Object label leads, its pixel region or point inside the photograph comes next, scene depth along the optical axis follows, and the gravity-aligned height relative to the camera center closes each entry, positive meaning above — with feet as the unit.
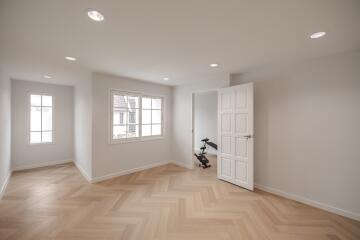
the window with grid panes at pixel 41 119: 14.97 +0.23
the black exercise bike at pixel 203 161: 15.69 -3.76
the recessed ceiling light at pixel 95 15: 4.85 +3.20
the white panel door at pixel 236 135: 10.34 -0.87
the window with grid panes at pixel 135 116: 13.00 +0.47
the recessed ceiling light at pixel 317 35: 6.14 +3.30
